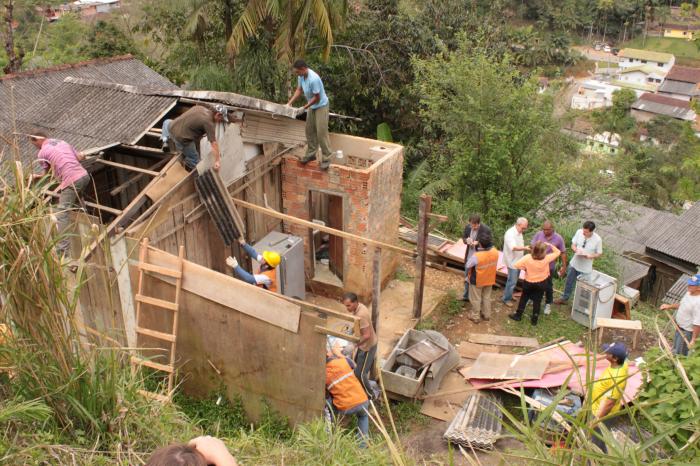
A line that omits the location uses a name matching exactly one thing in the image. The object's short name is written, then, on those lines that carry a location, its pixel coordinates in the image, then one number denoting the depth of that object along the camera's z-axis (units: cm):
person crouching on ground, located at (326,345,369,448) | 691
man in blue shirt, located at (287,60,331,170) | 918
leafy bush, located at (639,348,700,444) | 405
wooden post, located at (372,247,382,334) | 893
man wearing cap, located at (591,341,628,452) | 587
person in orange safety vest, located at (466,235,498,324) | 933
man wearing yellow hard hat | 804
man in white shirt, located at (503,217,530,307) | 979
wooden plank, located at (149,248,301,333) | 673
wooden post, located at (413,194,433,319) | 900
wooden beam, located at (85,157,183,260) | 730
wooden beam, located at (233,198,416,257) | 834
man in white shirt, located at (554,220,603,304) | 963
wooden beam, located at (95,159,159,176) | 796
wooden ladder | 711
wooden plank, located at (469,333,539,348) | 934
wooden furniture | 897
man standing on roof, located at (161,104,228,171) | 794
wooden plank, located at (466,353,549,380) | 806
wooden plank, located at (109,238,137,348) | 740
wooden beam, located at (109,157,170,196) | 831
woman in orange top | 916
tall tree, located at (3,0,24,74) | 1845
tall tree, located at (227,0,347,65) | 1470
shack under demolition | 700
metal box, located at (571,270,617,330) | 962
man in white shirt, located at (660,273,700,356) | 760
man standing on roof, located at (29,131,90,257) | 727
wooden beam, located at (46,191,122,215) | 730
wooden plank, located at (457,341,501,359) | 913
